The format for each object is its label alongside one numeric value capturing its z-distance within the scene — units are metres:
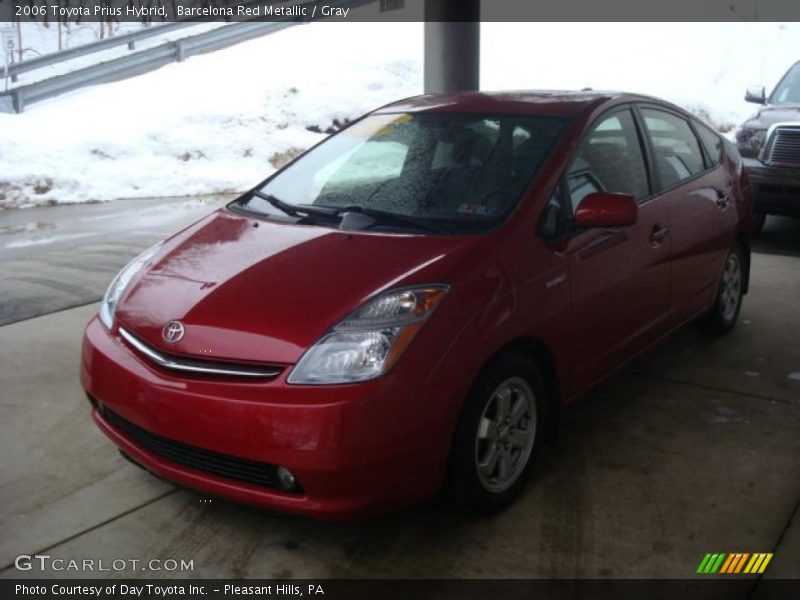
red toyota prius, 2.68
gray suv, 7.77
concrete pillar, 7.93
